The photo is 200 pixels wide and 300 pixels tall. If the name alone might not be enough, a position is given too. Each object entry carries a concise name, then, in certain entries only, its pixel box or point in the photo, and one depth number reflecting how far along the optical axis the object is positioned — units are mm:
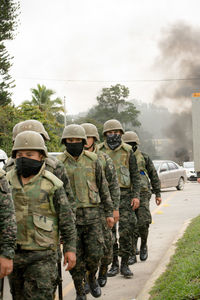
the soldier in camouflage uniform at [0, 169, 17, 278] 3486
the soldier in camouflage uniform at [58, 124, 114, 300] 5496
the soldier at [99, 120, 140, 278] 6898
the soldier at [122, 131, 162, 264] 7832
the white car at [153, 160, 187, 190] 22267
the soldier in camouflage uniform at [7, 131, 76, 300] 3914
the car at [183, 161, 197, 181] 29672
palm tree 50125
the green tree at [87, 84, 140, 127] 74275
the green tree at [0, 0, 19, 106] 29266
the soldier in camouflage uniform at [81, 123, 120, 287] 6168
